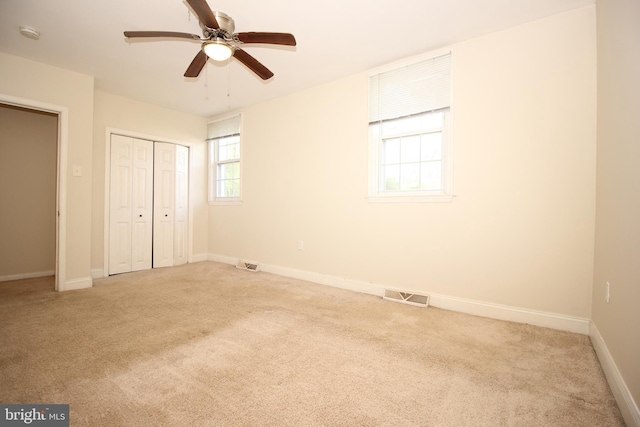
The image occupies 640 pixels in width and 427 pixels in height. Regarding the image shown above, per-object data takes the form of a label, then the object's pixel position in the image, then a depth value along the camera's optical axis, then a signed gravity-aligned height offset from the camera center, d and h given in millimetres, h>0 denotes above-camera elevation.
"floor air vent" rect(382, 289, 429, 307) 2909 -926
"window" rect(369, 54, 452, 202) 2885 +916
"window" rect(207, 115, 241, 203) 5038 +974
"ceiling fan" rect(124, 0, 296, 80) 1993 +1314
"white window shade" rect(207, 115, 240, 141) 4930 +1552
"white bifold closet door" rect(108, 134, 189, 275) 4309 +95
